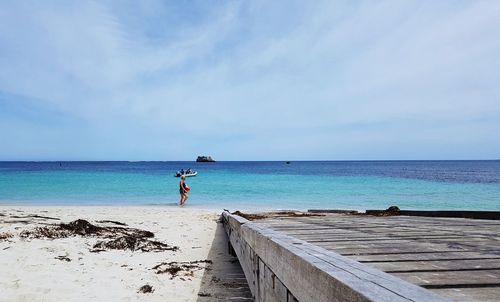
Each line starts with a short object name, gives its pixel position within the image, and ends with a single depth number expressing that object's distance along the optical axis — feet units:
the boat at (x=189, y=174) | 175.01
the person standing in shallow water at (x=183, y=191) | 64.90
